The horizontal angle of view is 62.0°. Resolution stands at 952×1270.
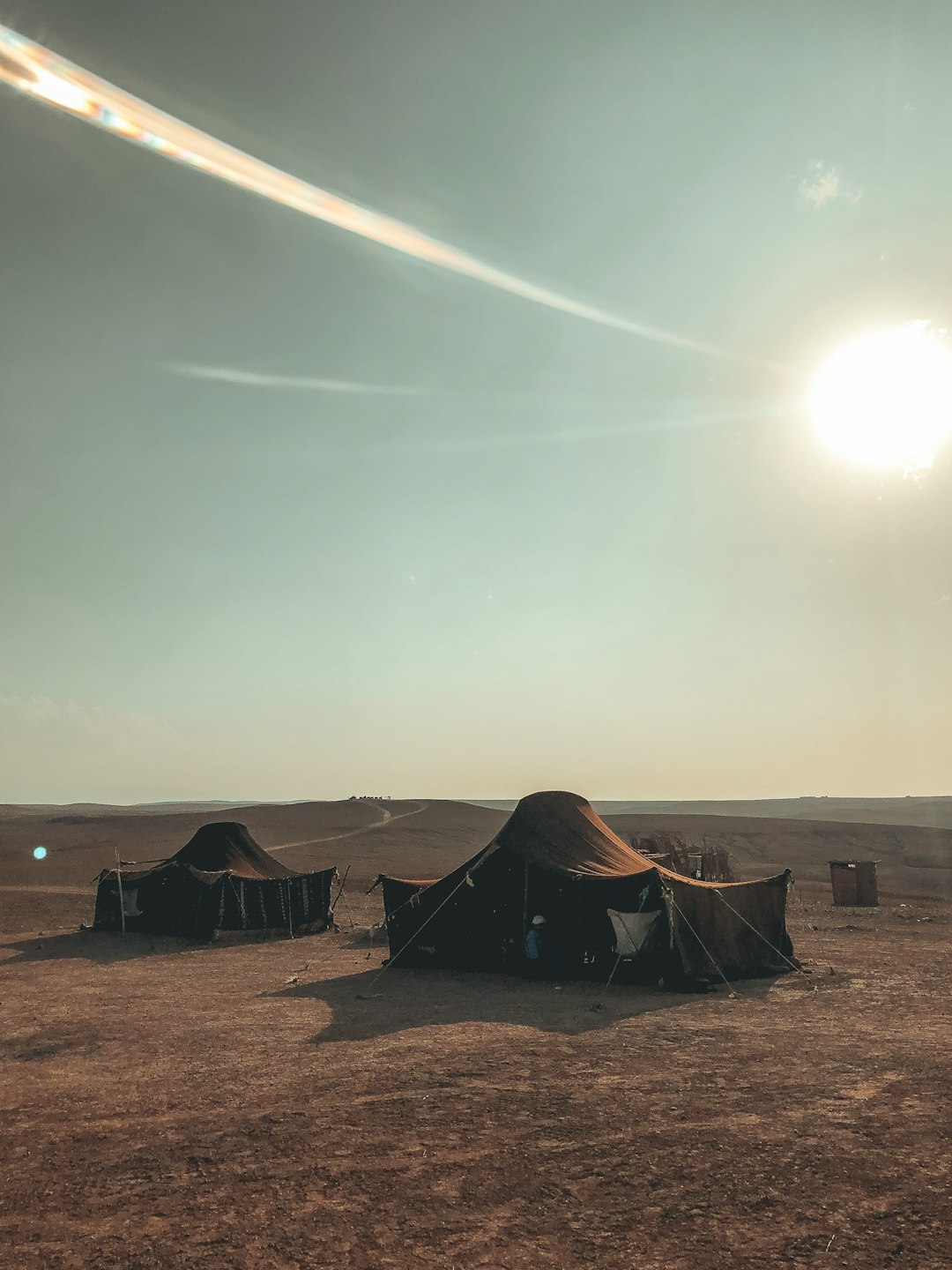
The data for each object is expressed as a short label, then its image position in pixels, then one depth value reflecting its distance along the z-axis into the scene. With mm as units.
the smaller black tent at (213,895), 26172
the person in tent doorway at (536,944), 18281
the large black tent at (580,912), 17469
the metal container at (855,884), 32812
